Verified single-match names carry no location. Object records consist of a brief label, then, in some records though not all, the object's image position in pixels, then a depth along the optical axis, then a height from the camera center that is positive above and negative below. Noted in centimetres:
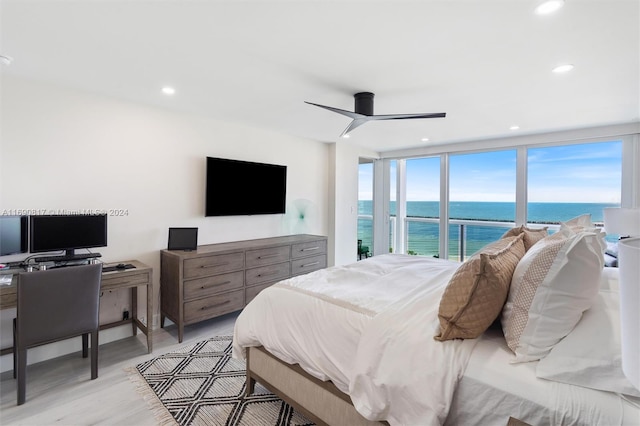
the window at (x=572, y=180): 399 +45
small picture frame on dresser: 329 -32
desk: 254 -65
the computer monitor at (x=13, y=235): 230 -21
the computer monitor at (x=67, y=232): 245 -20
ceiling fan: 258 +88
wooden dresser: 301 -72
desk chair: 205 -72
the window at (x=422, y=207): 557 +8
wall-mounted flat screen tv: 369 +29
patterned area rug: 194 -132
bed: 109 -62
